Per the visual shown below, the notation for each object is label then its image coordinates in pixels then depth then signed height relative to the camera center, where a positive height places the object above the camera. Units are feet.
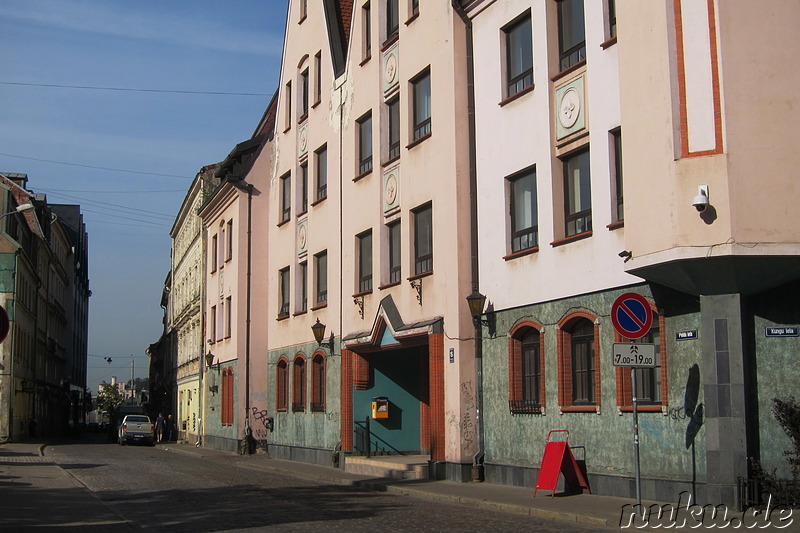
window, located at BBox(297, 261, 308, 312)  104.42 +11.60
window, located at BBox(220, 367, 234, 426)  131.66 -0.54
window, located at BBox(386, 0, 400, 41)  83.54 +31.80
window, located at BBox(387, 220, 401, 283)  81.97 +11.62
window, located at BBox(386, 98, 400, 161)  82.48 +22.16
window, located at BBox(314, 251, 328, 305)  98.12 +11.58
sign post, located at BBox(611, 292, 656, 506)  45.01 +2.79
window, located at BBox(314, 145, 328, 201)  99.25 +22.30
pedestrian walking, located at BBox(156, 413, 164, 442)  185.68 -6.03
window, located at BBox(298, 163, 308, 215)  104.94 +21.98
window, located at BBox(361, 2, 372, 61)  89.44 +33.10
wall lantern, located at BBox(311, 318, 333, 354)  93.45 +5.72
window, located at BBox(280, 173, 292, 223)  110.11 +21.82
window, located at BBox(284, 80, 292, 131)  110.42 +32.08
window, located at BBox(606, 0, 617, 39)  54.90 +20.57
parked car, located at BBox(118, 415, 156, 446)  161.48 -5.91
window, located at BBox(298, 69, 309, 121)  106.73 +32.62
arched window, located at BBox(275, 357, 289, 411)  108.06 +0.70
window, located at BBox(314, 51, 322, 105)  101.81 +32.82
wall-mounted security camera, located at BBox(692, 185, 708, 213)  44.52 +8.42
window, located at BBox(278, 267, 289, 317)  109.60 +11.38
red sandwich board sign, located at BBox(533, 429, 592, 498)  53.72 -4.38
